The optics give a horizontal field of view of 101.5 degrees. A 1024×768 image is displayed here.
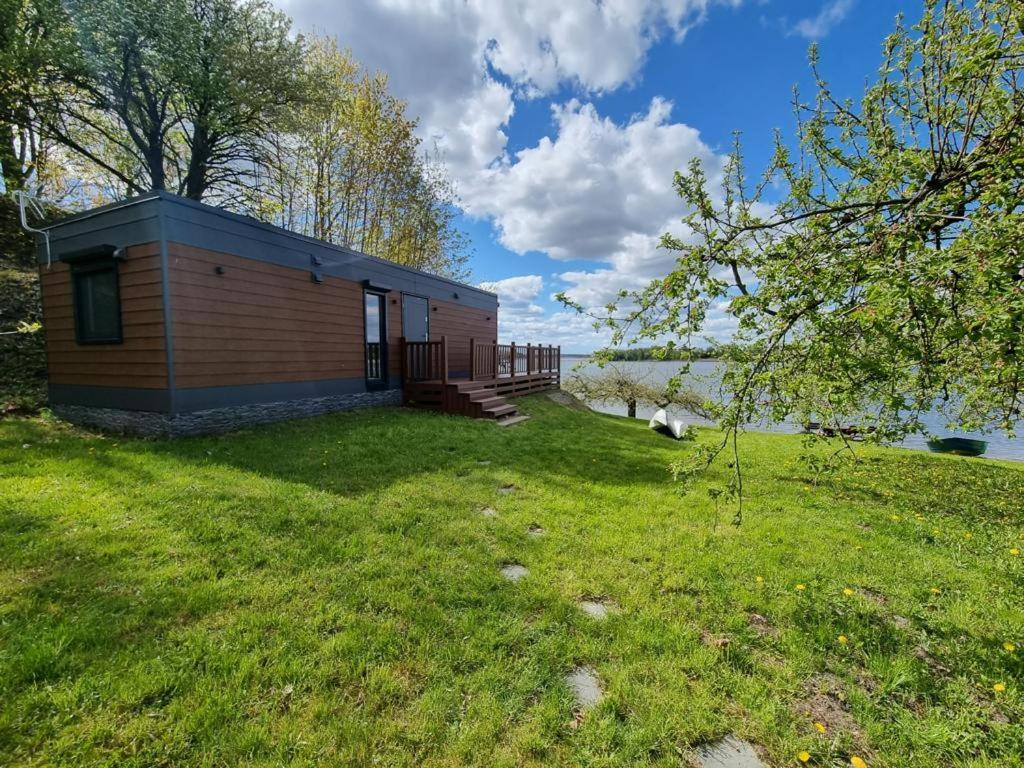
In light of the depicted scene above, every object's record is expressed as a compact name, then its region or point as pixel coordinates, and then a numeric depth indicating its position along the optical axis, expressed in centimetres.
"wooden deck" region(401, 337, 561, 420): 869
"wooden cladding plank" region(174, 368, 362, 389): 580
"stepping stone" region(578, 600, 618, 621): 237
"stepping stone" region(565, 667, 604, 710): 179
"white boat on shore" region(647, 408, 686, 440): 961
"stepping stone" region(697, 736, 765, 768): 155
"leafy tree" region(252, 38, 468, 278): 1285
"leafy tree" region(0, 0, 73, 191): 805
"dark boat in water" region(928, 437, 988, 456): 1034
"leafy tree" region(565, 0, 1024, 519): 156
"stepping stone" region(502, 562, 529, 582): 274
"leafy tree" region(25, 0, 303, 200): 874
